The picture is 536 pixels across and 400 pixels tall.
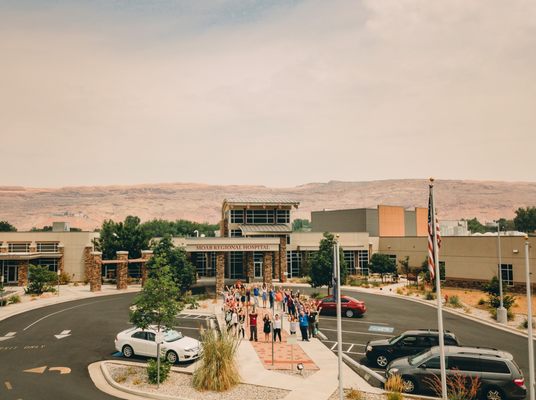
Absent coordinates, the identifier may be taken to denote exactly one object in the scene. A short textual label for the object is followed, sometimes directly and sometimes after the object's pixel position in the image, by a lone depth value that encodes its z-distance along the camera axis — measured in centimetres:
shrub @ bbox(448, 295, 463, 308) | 3588
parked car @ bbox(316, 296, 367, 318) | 3123
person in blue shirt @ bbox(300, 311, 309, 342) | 2355
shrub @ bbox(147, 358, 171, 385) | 1723
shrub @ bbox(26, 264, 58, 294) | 4369
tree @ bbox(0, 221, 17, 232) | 11730
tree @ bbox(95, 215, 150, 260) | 5331
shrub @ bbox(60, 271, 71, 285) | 5212
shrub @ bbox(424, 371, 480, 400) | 1525
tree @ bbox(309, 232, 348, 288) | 3994
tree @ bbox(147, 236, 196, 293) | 3938
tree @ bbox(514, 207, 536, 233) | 11712
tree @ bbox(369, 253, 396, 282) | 5294
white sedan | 2003
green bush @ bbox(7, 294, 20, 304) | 3878
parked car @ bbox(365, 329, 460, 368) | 1945
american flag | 1459
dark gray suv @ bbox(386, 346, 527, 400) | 1541
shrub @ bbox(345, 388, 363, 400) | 1527
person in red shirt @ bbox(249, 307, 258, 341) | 2383
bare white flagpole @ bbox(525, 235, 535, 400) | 1341
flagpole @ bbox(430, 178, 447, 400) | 1395
